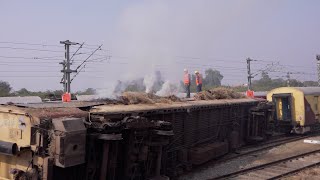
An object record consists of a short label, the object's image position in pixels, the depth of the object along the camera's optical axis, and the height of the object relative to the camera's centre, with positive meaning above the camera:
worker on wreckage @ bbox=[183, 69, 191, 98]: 16.47 +0.96
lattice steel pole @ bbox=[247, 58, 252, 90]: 26.22 +2.28
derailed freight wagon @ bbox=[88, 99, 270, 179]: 7.30 -1.00
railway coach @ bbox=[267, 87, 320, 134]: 18.17 -0.54
